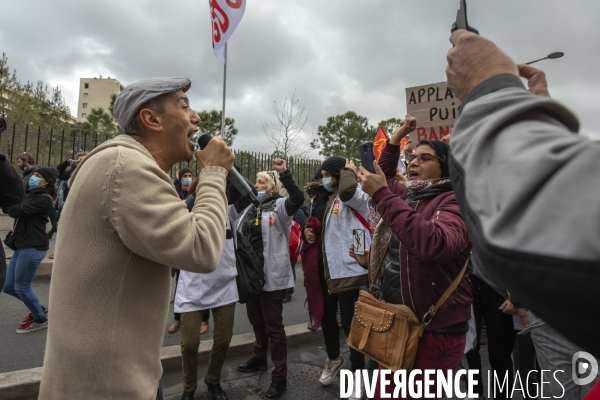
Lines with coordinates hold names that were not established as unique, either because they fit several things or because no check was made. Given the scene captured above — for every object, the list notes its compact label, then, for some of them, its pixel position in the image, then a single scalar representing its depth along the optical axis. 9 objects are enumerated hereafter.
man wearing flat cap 1.29
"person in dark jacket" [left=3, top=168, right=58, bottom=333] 4.62
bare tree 15.10
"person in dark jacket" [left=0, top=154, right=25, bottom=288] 2.91
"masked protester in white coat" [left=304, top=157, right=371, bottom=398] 3.76
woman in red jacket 2.04
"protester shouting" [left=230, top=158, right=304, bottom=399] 3.71
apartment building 78.38
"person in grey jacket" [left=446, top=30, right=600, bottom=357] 0.51
